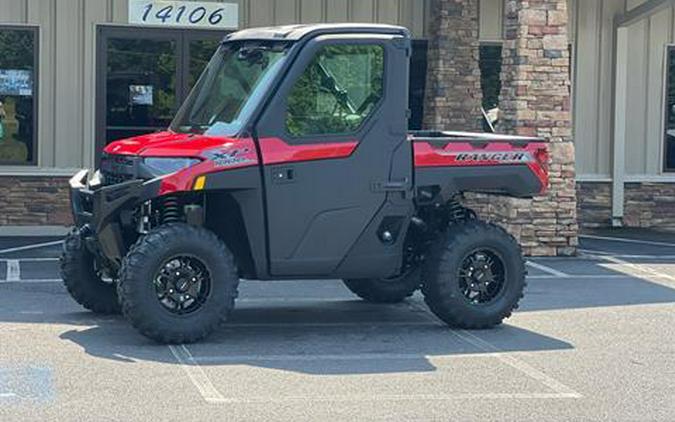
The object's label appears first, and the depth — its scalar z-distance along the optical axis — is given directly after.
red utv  9.80
